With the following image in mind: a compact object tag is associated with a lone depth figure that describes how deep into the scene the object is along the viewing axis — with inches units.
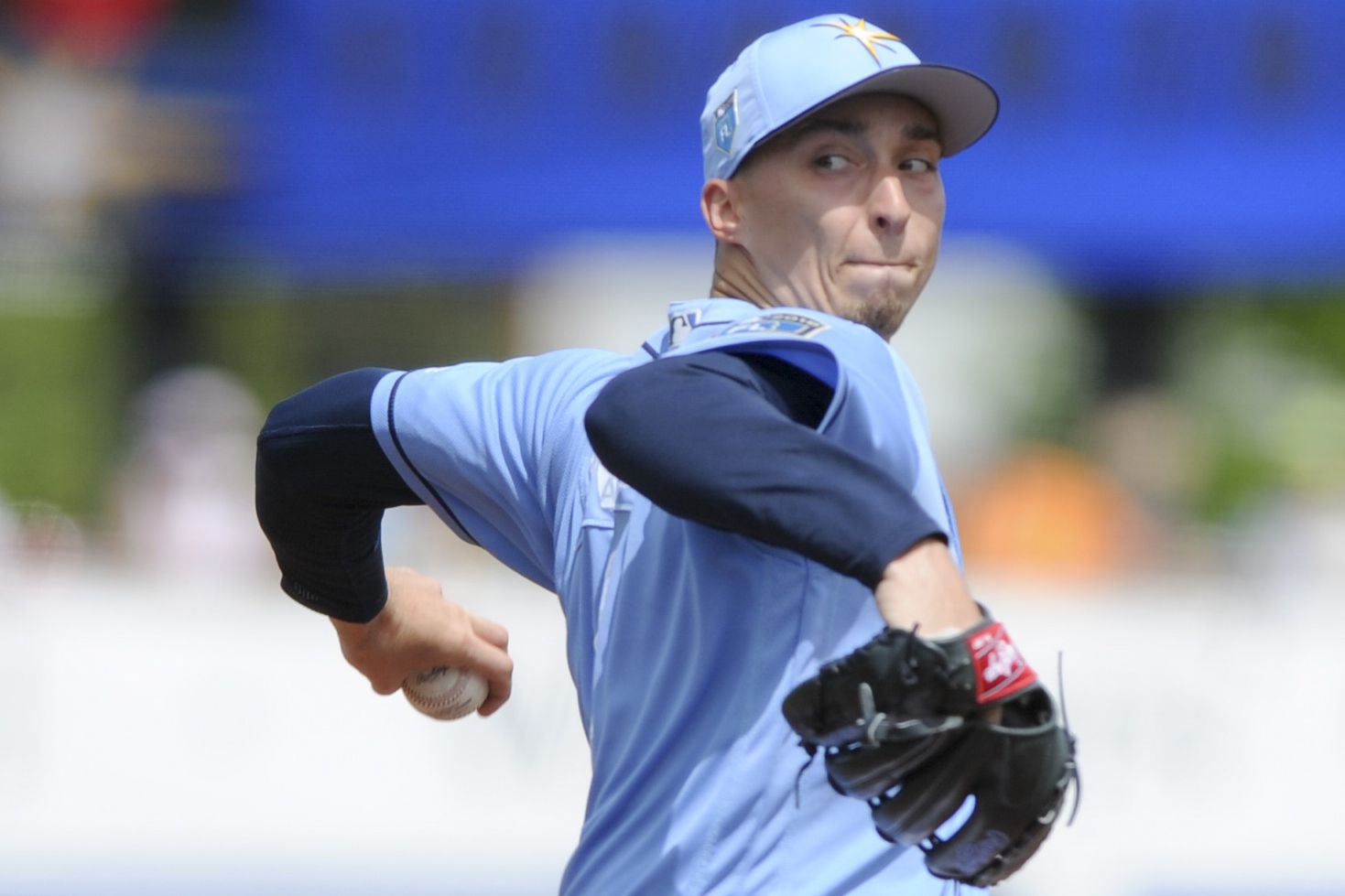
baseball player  497.3
